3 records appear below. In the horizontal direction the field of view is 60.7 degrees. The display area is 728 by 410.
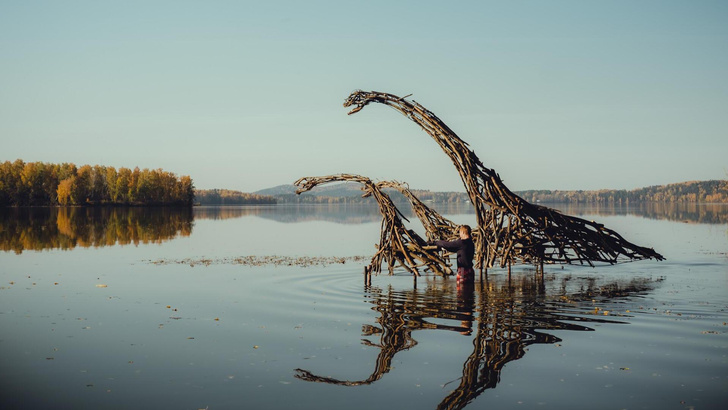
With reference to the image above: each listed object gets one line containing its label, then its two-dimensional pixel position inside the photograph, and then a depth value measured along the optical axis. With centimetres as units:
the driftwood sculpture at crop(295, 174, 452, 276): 1962
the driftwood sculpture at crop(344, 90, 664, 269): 1933
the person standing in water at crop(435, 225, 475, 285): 1834
